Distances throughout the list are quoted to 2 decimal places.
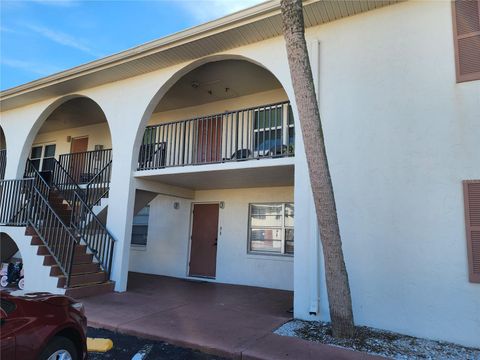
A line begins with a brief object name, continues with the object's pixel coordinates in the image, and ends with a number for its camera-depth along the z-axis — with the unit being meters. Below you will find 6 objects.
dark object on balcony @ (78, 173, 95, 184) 11.58
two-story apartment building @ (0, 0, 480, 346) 5.56
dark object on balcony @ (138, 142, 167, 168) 9.59
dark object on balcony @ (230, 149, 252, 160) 8.41
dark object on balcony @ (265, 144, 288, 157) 7.51
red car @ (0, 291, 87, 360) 2.93
